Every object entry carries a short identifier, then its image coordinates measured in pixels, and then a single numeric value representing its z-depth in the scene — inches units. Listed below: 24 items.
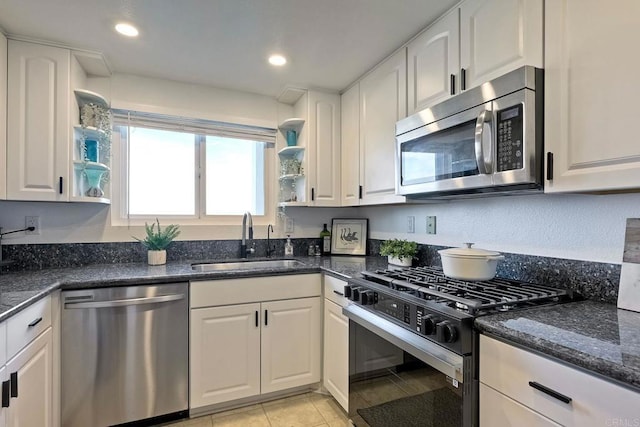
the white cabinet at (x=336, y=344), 76.9
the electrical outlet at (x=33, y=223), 85.6
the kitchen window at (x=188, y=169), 98.3
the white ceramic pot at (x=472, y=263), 59.4
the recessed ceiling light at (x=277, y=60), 85.3
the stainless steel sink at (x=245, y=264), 98.2
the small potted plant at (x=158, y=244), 90.1
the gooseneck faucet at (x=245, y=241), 105.4
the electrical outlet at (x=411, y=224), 94.5
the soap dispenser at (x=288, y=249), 110.4
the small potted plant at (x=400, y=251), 87.1
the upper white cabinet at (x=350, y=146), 99.0
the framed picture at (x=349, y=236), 113.4
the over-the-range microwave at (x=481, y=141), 49.3
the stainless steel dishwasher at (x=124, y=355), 69.2
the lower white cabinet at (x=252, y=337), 78.5
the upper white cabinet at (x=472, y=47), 51.5
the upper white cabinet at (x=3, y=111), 72.6
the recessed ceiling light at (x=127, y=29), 71.3
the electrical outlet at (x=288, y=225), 114.6
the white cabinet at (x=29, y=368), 48.8
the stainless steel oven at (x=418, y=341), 44.7
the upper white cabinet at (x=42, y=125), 75.1
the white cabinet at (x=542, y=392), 30.8
